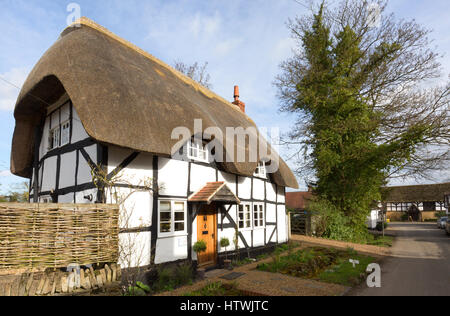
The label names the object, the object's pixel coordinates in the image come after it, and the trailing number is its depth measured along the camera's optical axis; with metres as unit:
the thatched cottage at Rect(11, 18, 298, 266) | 6.37
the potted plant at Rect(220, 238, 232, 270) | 8.86
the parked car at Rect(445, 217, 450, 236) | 19.84
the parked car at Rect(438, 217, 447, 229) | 25.41
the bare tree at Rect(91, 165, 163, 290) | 6.24
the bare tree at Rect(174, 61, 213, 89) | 22.31
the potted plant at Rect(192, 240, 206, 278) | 8.00
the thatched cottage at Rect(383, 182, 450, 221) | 41.88
